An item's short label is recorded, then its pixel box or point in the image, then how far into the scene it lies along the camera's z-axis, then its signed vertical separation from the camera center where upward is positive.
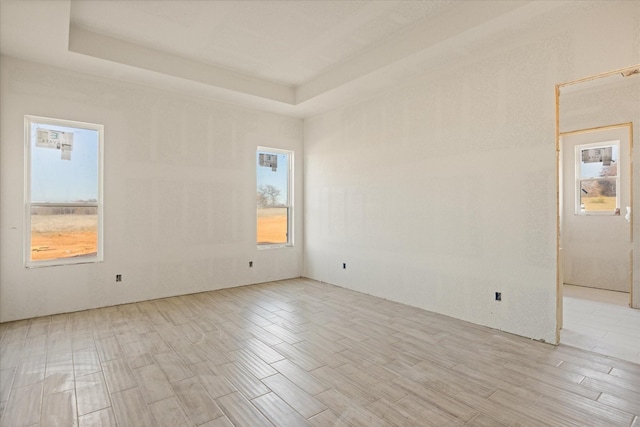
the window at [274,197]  5.85 +0.32
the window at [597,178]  4.97 +0.59
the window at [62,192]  3.93 +0.28
